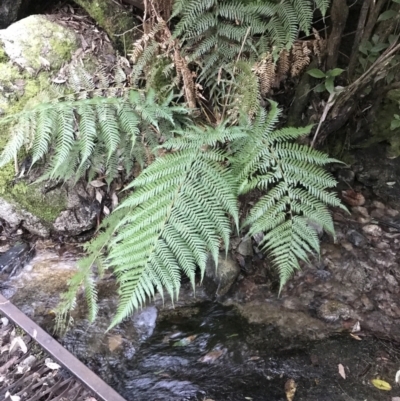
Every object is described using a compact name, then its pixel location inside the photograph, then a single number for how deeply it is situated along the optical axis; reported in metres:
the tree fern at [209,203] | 2.14
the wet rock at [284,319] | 2.54
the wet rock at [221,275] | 2.80
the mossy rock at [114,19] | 3.14
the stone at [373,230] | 2.91
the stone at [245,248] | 2.88
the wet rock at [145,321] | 2.66
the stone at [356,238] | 2.87
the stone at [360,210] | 3.03
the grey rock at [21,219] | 3.08
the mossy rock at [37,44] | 3.01
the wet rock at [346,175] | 3.13
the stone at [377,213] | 3.01
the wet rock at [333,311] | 2.58
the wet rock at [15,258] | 3.00
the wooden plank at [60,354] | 2.17
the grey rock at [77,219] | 3.10
